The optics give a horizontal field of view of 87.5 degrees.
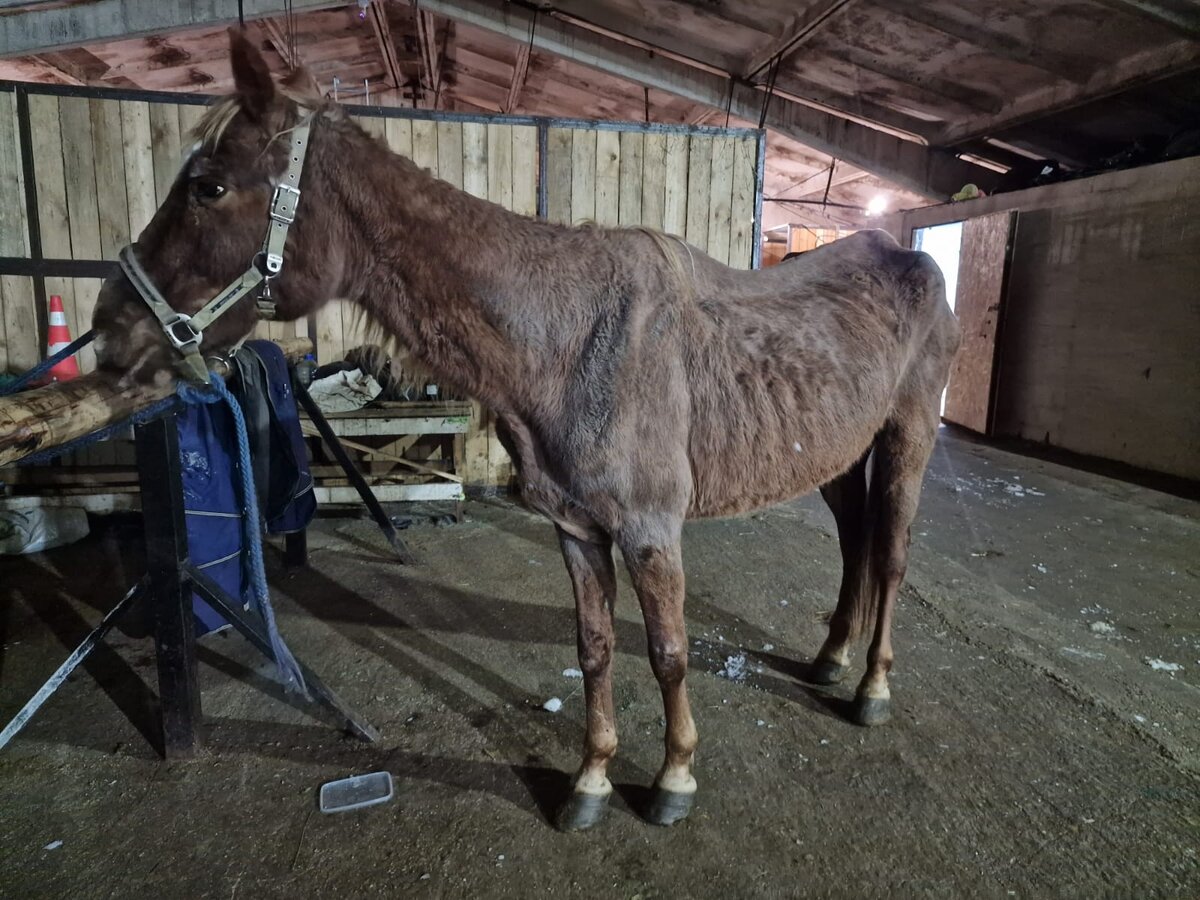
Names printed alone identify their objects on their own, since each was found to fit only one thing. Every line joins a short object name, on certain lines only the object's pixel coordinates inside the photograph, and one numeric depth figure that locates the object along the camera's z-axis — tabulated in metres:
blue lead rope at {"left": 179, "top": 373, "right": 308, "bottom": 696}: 1.88
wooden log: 1.40
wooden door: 7.91
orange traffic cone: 4.08
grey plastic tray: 1.98
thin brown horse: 1.58
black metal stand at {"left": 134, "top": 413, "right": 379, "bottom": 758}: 2.08
